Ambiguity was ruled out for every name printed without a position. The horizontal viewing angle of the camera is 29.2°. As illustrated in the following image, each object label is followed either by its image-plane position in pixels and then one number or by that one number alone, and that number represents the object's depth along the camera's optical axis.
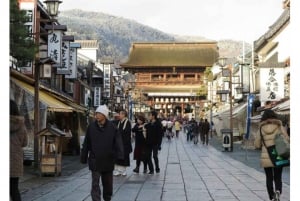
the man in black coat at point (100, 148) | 9.34
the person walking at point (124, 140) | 15.46
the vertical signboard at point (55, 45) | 20.61
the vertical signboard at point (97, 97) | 38.72
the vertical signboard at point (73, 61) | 26.07
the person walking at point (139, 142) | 16.55
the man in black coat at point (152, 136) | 16.55
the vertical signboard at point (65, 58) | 23.12
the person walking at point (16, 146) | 7.93
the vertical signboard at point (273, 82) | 26.17
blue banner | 26.88
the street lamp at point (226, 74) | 30.41
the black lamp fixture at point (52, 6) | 17.36
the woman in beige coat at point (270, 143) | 9.83
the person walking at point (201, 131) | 39.84
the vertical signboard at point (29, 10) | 19.47
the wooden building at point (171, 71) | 80.12
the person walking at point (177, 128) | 52.93
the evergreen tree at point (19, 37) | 12.81
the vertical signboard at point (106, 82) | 42.00
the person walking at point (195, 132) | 41.22
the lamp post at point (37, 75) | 17.36
